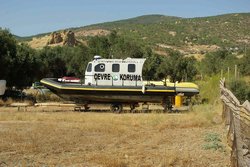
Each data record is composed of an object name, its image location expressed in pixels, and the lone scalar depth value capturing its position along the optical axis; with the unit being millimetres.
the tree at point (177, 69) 40000
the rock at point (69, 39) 91562
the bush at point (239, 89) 25000
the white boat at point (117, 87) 22047
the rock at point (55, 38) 95875
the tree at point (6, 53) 28859
